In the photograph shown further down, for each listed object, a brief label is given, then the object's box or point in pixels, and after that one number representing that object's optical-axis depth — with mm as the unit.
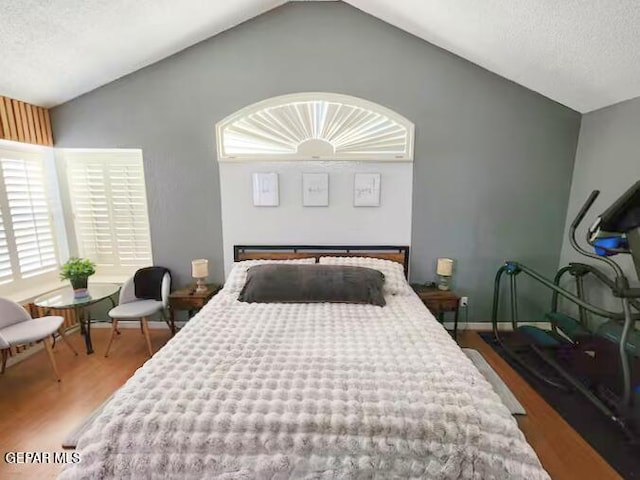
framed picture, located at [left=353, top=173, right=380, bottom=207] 2955
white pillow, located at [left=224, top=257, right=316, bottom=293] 2564
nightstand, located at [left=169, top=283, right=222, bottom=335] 2803
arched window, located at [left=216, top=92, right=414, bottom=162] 2885
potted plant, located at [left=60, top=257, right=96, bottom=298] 2611
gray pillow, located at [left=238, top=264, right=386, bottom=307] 2332
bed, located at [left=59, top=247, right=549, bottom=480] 1057
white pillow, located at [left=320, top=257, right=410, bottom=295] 2566
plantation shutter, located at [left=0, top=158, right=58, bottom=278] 2682
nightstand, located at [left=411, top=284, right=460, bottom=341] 2779
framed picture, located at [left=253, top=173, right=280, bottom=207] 2969
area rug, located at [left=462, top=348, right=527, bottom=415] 2051
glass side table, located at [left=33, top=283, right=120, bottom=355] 2535
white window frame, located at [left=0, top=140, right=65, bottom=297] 2641
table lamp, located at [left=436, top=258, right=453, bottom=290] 2889
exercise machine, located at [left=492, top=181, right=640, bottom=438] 1838
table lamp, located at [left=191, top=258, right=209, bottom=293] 2881
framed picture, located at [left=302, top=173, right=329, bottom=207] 2965
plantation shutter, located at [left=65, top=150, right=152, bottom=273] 3100
